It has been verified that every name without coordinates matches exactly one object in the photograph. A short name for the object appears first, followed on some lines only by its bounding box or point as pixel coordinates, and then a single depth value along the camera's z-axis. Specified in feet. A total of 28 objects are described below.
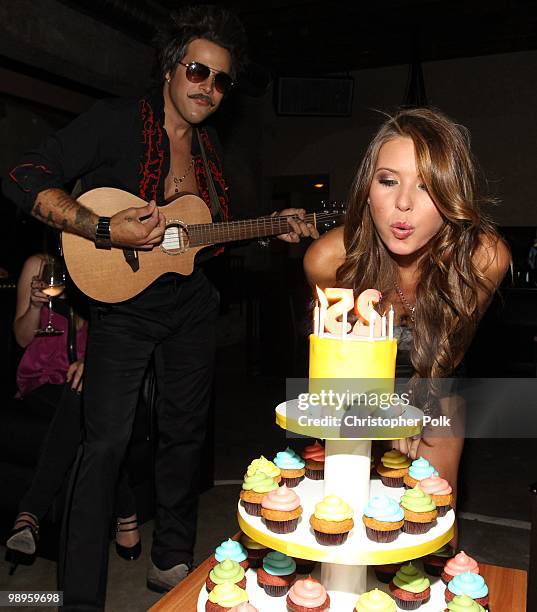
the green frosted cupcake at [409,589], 4.73
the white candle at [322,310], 4.11
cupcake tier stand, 3.94
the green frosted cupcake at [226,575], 4.65
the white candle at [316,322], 4.19
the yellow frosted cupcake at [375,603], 4.01
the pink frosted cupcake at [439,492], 4.59
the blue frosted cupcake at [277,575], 4.89
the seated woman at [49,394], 8.19
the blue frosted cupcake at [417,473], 4.89
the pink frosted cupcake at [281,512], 4.19
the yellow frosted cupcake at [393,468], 5.19
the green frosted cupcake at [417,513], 4.26
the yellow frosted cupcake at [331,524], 3.96
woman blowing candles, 5.56
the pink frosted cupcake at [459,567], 4.89
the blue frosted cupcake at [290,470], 5.06
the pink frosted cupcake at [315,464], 5.30
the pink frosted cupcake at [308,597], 4.17
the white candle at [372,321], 3.96
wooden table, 4.99
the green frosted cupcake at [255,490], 4.56
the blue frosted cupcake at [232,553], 5.04
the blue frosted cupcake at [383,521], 4.04
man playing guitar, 6.91
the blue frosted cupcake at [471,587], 4.50
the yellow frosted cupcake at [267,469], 4.97
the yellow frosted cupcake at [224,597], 4.39
